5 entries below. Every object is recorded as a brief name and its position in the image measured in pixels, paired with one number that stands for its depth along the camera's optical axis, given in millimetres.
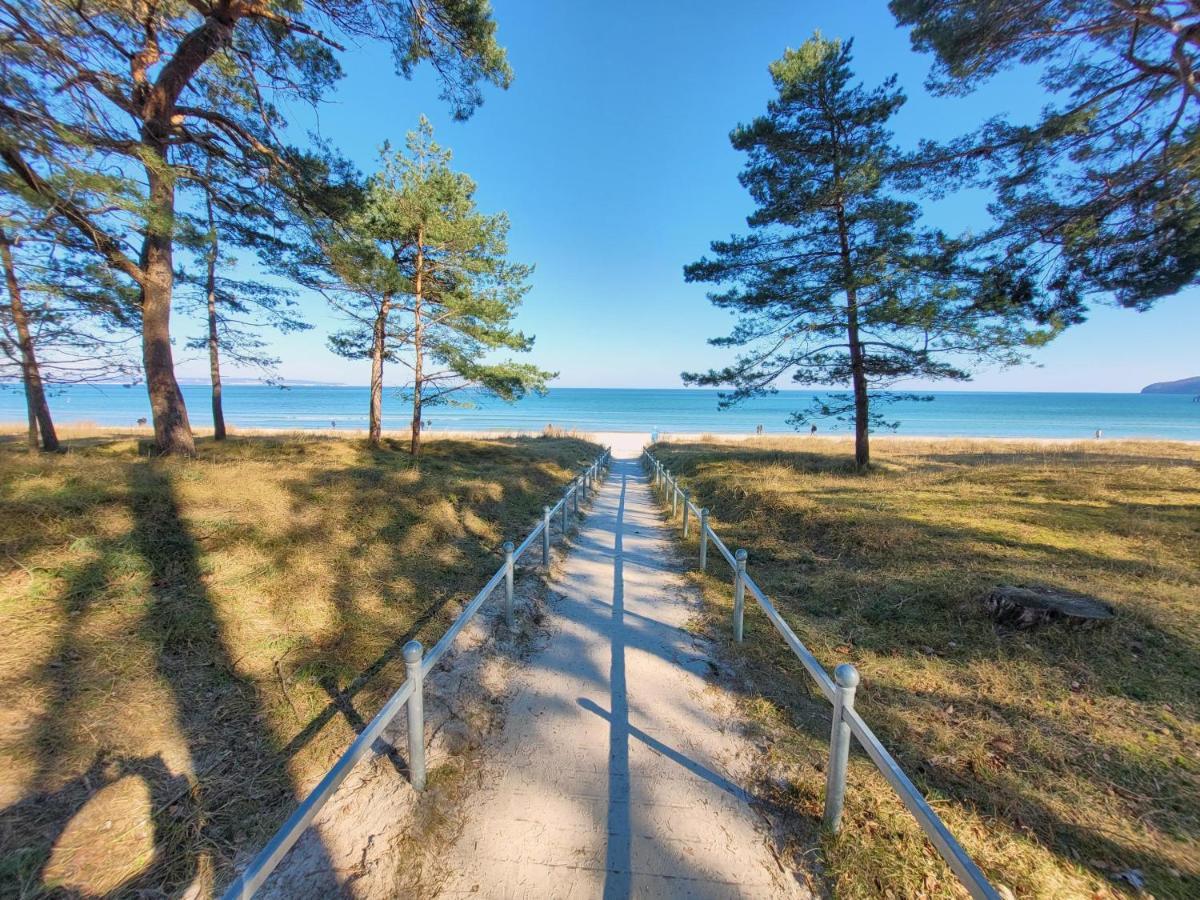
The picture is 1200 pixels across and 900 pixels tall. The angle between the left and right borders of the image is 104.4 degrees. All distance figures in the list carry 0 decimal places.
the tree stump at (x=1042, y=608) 3977
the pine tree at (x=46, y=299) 4044
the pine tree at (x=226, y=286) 7848
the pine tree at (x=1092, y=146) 6316
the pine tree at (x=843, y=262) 9266
